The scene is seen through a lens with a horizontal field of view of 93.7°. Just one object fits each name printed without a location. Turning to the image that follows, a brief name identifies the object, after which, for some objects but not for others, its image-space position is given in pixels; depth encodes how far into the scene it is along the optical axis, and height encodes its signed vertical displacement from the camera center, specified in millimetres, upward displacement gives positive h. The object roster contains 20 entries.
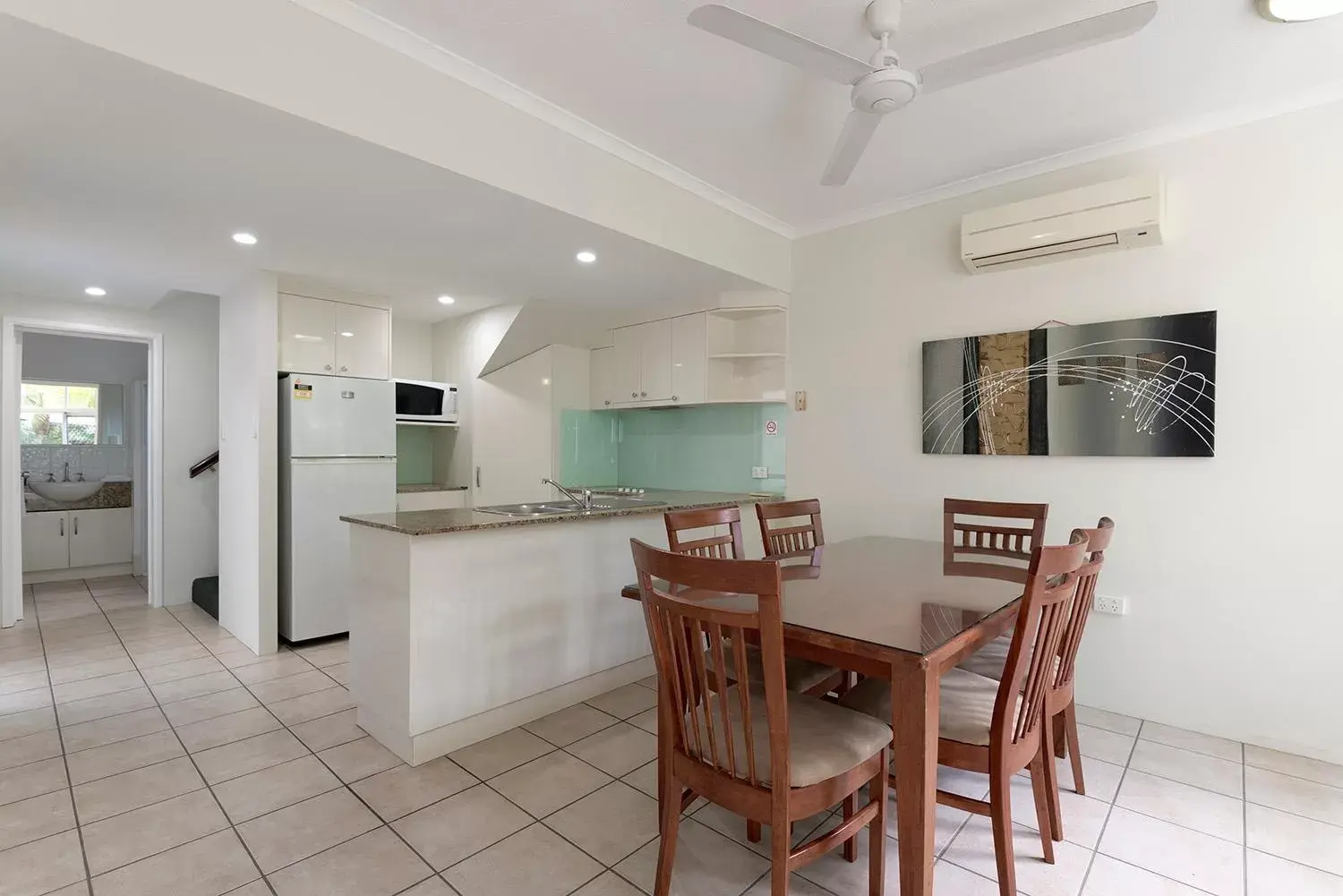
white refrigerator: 3623 -203
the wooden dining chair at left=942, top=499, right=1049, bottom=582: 2320 -406
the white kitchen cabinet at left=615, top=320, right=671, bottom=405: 4359 +616
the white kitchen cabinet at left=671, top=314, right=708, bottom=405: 4109 +586
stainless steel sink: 3096 -322
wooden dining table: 1399 -447
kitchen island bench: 2408 -733
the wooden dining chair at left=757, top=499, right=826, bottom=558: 2682 -364
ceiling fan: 1606 +1092
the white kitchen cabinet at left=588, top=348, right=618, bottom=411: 4863 +549
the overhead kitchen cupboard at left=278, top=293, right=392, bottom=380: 3689 +684
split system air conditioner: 2596 +971
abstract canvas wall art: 2621 +259
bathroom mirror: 6109 +359
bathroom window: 5836 +345
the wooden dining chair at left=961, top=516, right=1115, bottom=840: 1808 -718
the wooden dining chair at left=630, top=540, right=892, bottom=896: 1328 -711
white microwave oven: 4410 +334
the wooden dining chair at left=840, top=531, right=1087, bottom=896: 1519 -719
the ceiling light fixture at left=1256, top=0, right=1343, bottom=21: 1847 +1302
